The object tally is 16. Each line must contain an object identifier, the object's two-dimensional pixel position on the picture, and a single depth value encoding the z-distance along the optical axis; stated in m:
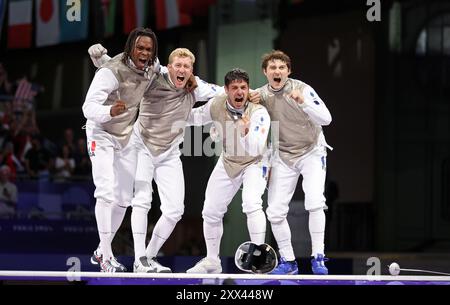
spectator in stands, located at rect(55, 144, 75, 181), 17.52
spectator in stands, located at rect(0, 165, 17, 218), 17.23
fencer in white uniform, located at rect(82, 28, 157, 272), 11.52
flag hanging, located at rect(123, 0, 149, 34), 17.77
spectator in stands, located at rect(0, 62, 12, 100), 18.36
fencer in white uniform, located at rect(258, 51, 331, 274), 11.77
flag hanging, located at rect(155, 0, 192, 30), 17.31
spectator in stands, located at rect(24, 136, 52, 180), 17.71
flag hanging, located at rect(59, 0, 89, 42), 17.37
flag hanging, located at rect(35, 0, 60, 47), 18.08
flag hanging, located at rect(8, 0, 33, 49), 18.23
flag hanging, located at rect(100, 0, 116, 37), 17.12
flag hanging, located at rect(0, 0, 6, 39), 18.27
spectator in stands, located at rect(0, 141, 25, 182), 17.78
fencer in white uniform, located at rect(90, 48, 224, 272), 11.68
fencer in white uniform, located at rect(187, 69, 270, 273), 11.59
